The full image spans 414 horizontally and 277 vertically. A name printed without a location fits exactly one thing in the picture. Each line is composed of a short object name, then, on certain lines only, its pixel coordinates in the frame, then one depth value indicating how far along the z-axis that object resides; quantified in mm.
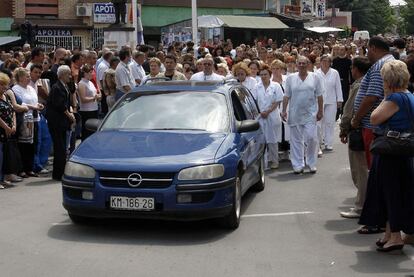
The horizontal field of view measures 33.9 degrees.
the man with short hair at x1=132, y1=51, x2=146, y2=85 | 14219
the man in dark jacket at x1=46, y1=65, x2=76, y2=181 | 10922
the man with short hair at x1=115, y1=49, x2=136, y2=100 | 13180
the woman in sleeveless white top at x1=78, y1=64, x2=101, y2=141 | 12523
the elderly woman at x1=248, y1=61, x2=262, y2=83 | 12782
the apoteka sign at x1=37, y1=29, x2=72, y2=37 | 39381
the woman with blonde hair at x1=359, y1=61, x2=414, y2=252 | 6520
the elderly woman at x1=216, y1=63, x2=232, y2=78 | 13695
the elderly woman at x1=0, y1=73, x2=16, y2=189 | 10461
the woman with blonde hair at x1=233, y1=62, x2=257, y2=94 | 12484
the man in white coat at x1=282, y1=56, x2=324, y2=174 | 11500
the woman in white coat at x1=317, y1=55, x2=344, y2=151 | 13922
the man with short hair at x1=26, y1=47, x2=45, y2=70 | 13289
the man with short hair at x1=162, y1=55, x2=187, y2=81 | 12883
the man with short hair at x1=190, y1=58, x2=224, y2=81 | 12438
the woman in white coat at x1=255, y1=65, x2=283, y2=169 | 12156
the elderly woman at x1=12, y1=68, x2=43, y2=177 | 11336
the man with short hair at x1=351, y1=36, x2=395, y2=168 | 7508
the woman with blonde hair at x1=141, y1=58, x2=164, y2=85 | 12680
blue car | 7152
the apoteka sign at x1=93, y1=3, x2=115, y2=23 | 39469
